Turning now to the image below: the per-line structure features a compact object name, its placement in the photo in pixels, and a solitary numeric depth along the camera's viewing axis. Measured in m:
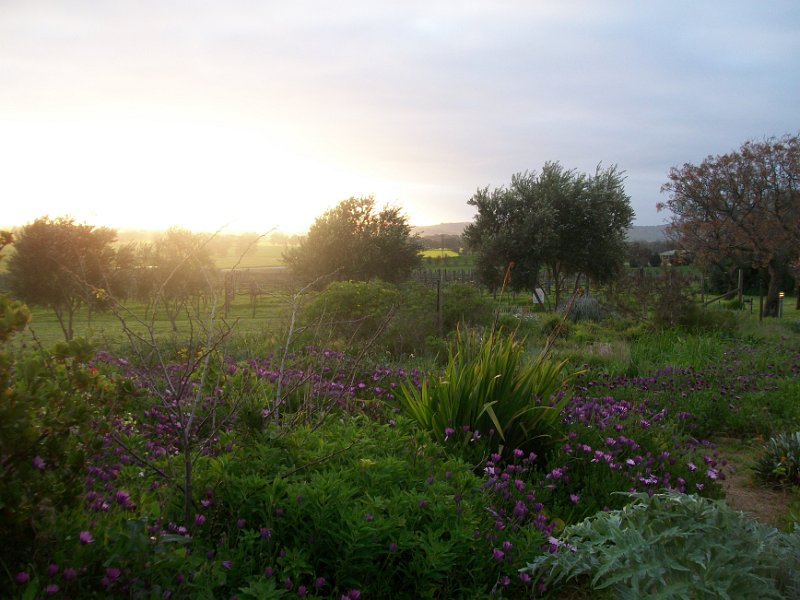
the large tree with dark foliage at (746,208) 23.48
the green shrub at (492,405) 4.64
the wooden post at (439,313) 11.80
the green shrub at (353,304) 11.59
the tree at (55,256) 12.46
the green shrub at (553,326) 14.29
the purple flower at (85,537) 2.10
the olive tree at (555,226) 24.94
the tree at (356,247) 24.81
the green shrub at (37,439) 2.09
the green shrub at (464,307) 13.20
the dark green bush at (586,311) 17.94
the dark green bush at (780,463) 5.00
